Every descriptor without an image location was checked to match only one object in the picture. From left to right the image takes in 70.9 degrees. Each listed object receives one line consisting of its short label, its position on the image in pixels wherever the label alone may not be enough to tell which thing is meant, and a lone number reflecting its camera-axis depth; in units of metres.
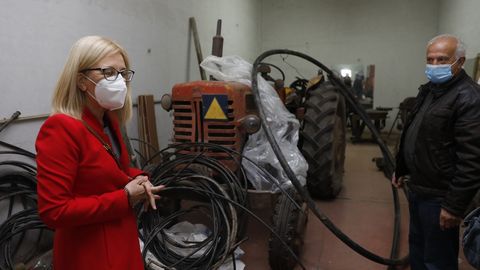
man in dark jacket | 1.51
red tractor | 2.07
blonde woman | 0.93
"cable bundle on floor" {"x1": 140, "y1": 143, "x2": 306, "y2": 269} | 1.89
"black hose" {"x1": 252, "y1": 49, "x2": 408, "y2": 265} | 2.08
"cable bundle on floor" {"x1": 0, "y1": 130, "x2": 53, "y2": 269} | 1.83
